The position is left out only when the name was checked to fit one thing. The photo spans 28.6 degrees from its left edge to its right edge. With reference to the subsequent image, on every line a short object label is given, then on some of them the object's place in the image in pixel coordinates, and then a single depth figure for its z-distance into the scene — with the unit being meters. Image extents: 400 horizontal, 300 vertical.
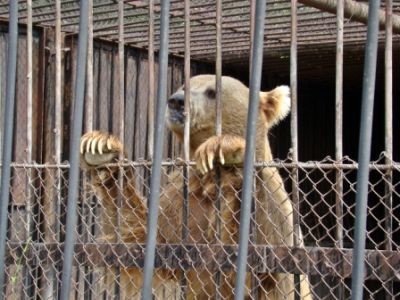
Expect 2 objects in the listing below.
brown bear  4.52
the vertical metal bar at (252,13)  4.35
